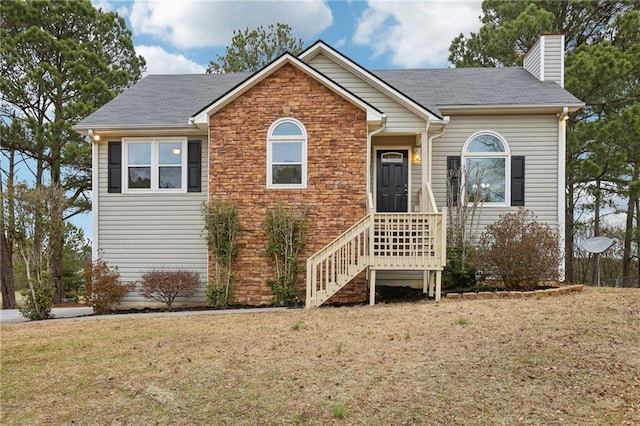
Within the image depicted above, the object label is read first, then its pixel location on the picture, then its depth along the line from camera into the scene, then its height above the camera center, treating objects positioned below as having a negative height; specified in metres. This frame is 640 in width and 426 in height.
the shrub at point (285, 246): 9.23 -0.80
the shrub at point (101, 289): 9.59 -1.83
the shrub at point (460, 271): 9.20 -1.28
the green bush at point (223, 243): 9.41 -0.76
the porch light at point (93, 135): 10.46 +1.78
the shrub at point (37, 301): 9.05 -2.02
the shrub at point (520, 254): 8.51 -0.86
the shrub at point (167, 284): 9.72 -1.75
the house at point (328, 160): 9.30 +1.20
